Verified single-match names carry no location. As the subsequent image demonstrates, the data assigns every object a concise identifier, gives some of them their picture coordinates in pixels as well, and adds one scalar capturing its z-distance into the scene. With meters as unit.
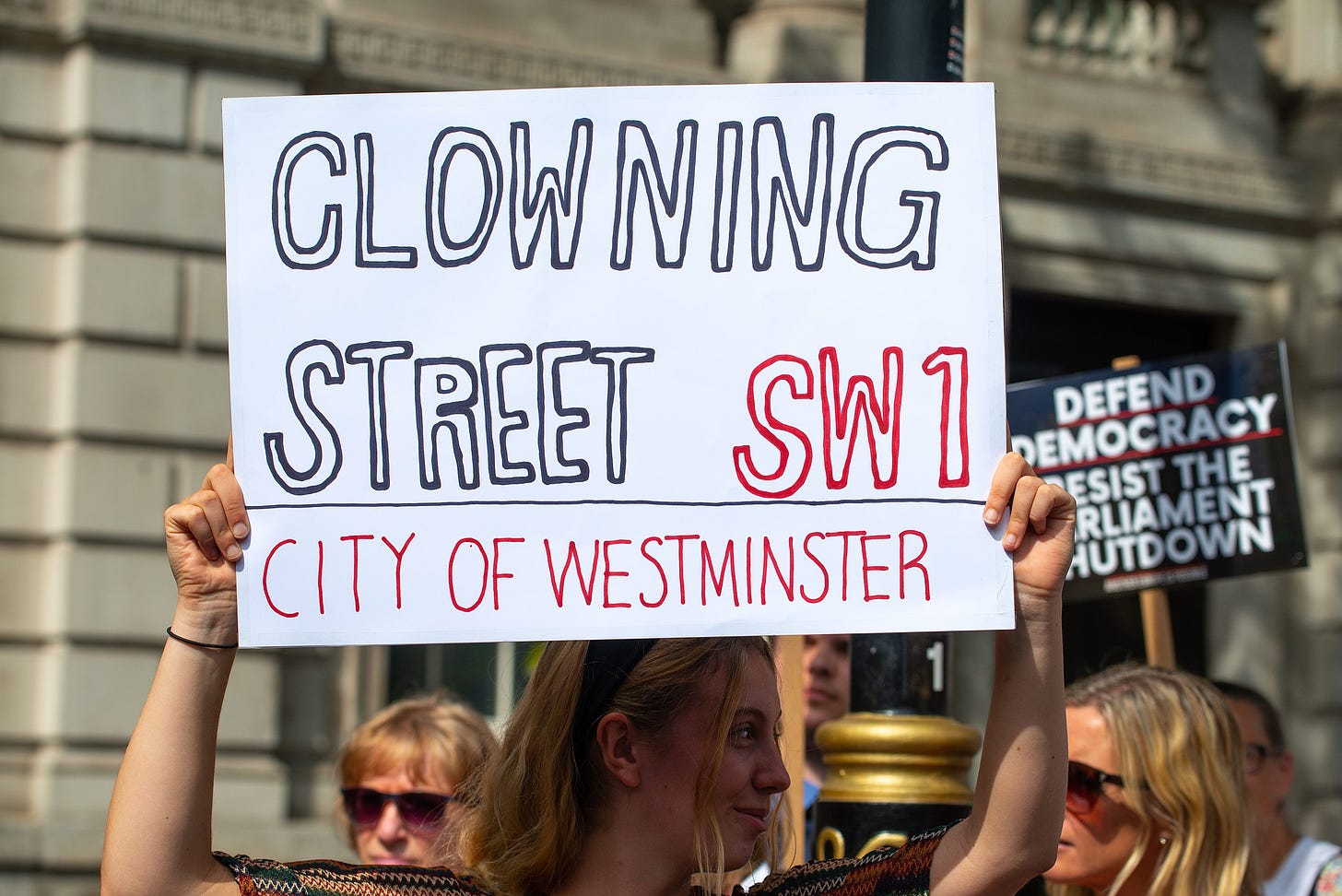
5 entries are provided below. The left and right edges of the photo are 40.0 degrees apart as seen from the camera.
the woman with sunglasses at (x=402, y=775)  3.92
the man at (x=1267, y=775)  4.44
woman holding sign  2.24
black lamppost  3.60
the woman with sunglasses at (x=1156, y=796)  3.26
